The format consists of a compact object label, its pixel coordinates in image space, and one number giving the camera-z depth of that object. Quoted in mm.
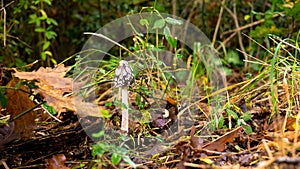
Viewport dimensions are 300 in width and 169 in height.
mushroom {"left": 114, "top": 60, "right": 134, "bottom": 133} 1204
